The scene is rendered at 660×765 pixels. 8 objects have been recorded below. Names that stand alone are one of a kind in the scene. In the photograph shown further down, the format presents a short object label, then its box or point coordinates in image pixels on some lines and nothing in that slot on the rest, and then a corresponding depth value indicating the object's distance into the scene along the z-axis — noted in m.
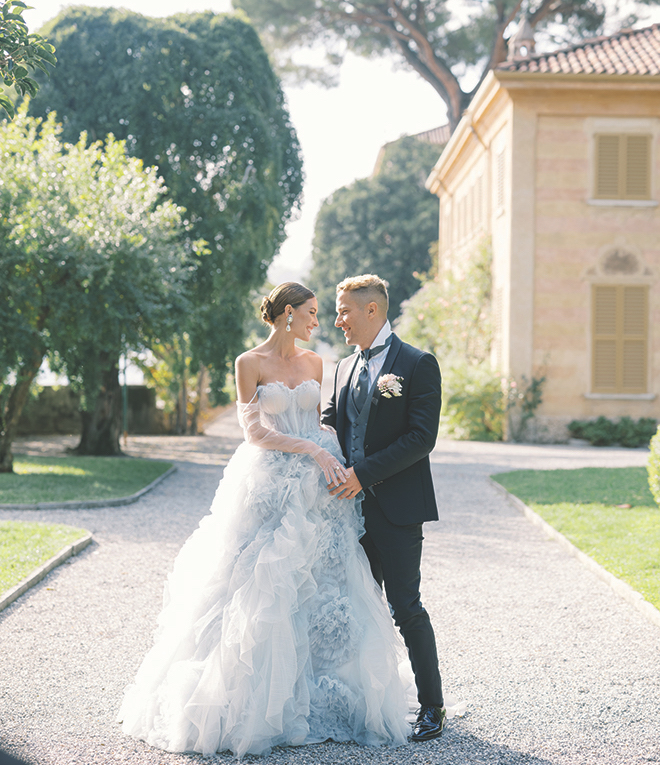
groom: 3.53
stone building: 18.25
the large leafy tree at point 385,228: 39.03
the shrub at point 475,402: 18.50
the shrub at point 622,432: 17.72
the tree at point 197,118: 16.47
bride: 3.38
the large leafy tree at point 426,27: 27.19
